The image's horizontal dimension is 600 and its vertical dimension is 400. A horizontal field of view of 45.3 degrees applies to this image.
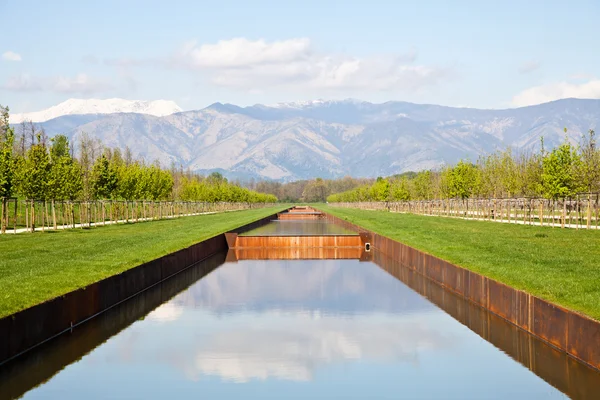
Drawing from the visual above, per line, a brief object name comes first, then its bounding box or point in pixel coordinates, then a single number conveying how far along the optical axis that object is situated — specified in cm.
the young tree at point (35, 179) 4216
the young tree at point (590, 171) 4969
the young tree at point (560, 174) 4531
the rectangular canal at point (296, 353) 1280
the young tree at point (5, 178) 3775
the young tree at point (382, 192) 11425
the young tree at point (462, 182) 6781
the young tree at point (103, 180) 5359
